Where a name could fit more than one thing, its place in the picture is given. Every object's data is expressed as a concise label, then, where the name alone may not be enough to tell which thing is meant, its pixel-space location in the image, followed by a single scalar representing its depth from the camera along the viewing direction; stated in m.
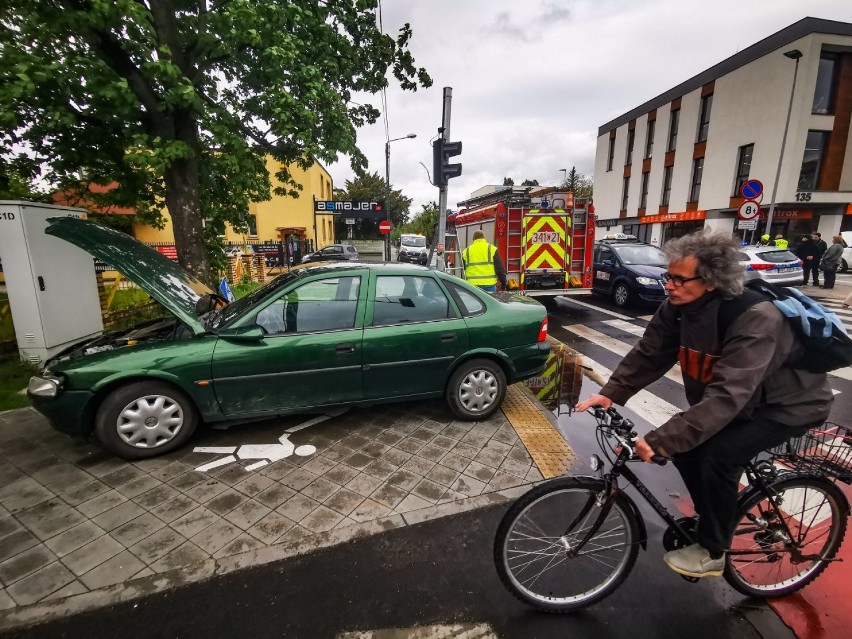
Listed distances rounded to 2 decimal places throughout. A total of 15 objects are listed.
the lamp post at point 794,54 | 14.23
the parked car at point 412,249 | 24.42
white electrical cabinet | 5.07
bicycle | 2.00
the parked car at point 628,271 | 9.51
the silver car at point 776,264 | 10.78
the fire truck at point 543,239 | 9.16
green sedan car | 3.25
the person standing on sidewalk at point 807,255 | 12.87
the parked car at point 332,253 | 20.77
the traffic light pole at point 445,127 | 7.25
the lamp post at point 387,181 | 22.55
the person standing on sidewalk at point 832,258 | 12.20
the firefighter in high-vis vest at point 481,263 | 7.38
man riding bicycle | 1.73
